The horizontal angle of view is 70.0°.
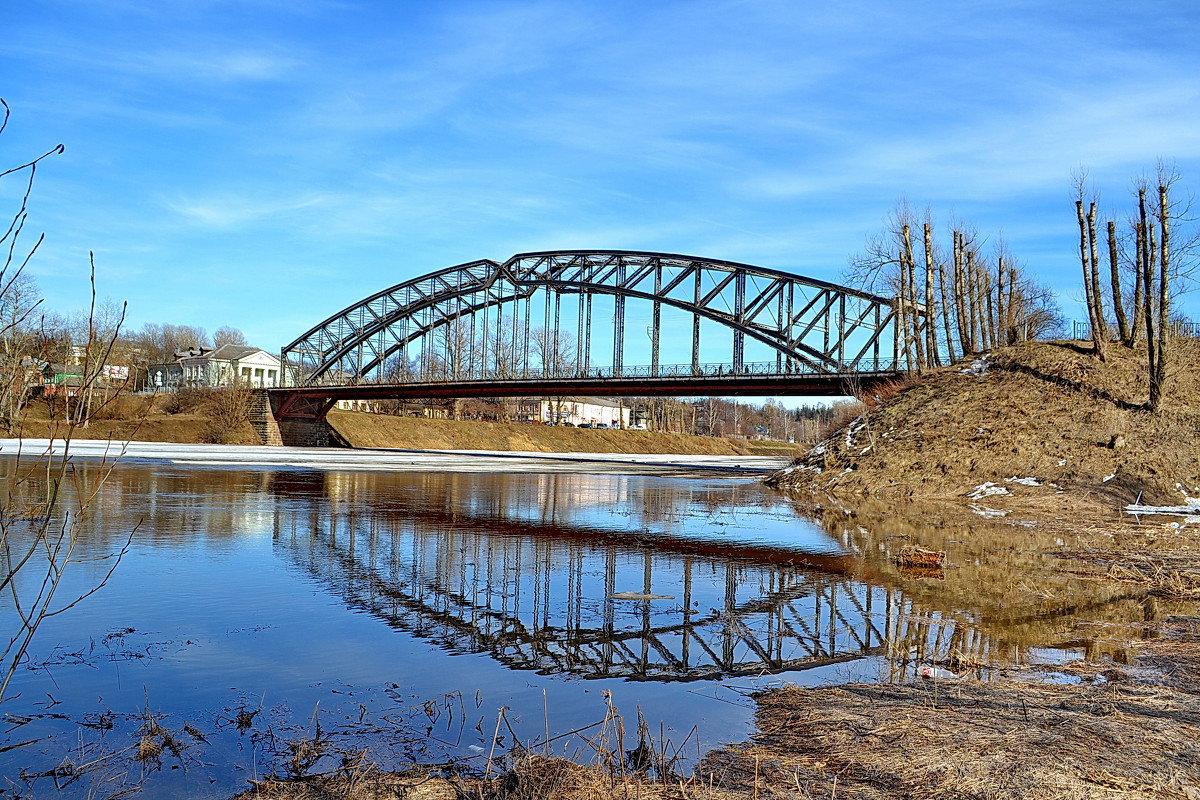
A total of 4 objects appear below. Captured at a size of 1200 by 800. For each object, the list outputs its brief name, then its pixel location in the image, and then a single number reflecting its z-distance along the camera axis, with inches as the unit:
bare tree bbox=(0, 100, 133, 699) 149.0
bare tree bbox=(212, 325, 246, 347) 7498.5
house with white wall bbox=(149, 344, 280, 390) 4751.5
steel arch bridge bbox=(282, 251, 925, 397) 2605.8
